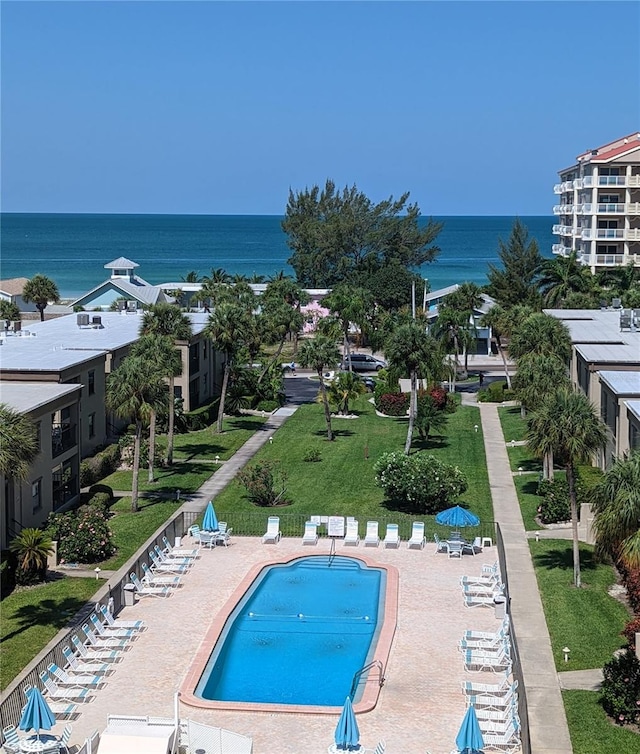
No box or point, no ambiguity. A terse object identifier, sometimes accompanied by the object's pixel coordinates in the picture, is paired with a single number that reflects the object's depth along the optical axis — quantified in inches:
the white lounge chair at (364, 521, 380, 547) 1480.1
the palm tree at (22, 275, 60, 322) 3395.7
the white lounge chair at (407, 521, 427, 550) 1461.6
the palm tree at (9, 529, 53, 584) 1254.3
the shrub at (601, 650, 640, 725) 895.7
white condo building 3828.7
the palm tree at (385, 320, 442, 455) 1900.8
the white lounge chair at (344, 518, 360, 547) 1475.1
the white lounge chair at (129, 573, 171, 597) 1240.8
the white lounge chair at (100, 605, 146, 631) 1122.0
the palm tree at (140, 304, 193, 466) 2078.0
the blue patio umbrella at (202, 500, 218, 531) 1471.5
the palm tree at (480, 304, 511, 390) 2541.8
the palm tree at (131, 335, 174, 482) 1774.1
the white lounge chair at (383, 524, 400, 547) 1472.7
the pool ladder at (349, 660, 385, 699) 997.9
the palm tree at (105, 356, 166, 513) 1576.0
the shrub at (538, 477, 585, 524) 1517.0
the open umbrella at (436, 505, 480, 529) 1433.3
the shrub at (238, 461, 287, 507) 1652.3
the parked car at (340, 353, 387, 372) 3134.8
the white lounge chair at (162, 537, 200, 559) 1396.4
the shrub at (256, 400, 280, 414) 2482.8
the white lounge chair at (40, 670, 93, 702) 946.1
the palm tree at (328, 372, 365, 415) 2385.6
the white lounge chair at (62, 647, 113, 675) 1005.8
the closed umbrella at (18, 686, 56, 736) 839.1
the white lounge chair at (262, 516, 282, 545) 1483.8
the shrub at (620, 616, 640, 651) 960.9
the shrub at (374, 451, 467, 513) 1590.8
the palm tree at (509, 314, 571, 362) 1942.7
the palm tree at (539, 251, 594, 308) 3063.5
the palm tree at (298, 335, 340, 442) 2112.5
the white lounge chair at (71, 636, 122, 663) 1036.5
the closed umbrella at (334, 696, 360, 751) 827.4
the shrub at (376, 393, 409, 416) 2438.5
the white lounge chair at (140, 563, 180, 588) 1280.8
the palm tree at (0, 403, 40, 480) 1096.2
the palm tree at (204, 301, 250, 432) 2166.6
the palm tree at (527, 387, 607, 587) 1248.2
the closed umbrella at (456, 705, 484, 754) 824.3
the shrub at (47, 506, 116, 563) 1349.7
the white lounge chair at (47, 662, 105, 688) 973.2
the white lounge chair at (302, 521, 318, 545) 1476.4
